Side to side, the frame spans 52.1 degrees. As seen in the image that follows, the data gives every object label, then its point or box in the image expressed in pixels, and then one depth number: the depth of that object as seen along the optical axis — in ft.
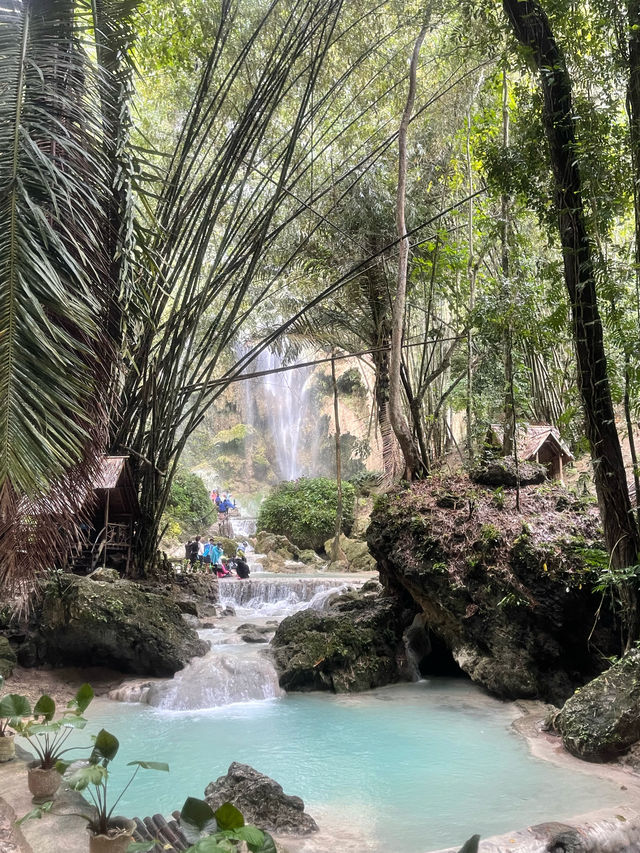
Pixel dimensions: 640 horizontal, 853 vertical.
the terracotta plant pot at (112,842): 8.11
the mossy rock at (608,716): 13.93
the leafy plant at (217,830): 6.59
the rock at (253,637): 27.02
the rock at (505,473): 23.35
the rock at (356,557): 47.26
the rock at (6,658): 19.58
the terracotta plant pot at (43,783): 10.50
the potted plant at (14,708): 11.05
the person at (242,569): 41.16
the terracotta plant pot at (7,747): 12.53
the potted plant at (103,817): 8.13
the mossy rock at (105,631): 21.36
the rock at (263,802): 11.30
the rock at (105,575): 23.20
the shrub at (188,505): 57.67
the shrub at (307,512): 54.70
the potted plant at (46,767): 10.49
